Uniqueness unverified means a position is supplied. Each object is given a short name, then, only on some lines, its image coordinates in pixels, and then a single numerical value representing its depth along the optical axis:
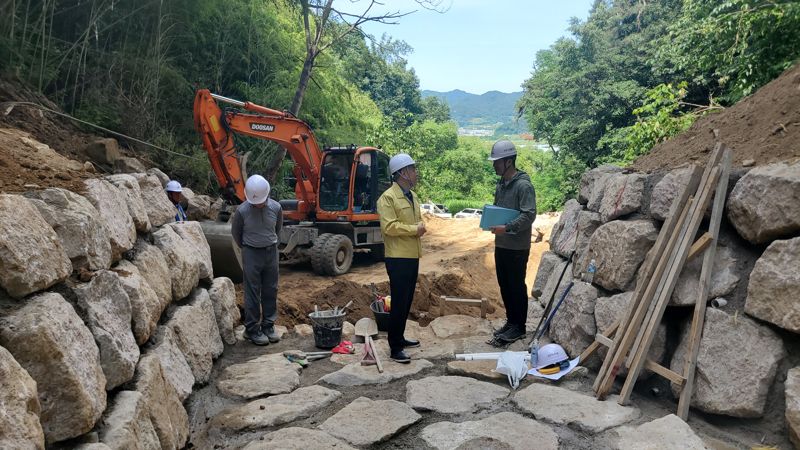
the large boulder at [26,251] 2.06
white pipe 4.54
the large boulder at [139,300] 3.04
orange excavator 8.76
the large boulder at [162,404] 2.75
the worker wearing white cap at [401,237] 4.38
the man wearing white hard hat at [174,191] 6.18
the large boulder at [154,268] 3.46
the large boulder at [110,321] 2.56
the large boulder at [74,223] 2.56
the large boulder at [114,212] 3.05
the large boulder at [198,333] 3.76
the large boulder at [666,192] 3.87
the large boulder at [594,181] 5.20
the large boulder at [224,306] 4.83
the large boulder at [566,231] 5.95
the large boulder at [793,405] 2.81
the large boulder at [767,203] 3.06
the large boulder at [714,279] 3.36
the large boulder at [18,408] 1.75
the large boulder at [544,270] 6.25
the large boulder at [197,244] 4.50
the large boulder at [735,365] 3.04
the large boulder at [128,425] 2.30
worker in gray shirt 5.02
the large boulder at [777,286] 2.95
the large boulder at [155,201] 4.17
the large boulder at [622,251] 4.05
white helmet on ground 4.13
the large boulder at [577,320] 4.30
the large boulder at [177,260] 3.95
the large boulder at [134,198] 3.60
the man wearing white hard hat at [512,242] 4.74
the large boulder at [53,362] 2.03
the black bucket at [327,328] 4.95
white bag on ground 4.01
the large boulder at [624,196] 4.30
